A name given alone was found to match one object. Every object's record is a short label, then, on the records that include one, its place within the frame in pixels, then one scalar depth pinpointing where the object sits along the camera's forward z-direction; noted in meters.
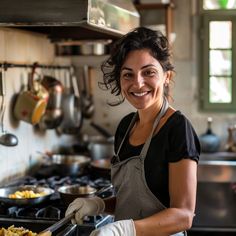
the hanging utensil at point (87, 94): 3.69
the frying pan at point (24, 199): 2.16
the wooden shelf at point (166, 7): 3.44
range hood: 2.07
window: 3.57
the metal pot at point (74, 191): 2.22
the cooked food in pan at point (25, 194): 2.23
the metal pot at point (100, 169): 2.88
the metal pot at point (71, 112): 3.25
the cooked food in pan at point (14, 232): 1.60
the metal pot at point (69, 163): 2.84
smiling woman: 1.43
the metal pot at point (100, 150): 3.31
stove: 1.86
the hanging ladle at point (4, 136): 2.47
